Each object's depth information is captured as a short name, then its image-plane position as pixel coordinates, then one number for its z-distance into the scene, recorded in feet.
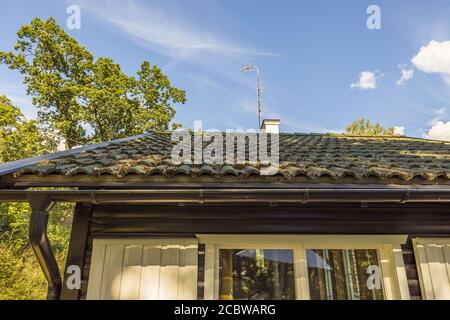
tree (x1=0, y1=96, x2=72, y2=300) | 34.01
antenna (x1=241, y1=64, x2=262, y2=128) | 35.24
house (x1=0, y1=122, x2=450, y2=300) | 8.54
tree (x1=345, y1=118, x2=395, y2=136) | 86.99
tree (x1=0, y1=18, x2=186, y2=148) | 56.13
